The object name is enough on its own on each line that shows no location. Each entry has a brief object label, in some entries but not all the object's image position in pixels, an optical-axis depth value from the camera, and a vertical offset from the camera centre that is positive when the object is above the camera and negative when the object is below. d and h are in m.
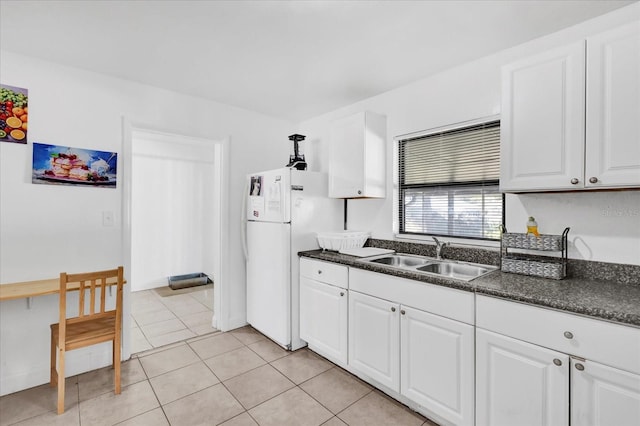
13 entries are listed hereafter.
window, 2.31 +0.25
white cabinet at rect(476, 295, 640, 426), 1.24 -0.69
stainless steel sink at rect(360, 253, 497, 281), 2.23 -0.40
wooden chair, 2.01 -0.85
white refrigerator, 2.87 -0.22
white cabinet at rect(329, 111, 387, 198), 2.81 +0.54
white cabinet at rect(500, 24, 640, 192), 1.49 +0.52
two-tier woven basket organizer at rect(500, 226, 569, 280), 1.81 -0.27
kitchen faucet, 2.43 -0.26
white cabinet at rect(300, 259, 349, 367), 2.46 -0.81
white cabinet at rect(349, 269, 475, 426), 1.72 -0.83
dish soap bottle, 1.95 -0.08
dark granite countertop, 1.28 -0.38
